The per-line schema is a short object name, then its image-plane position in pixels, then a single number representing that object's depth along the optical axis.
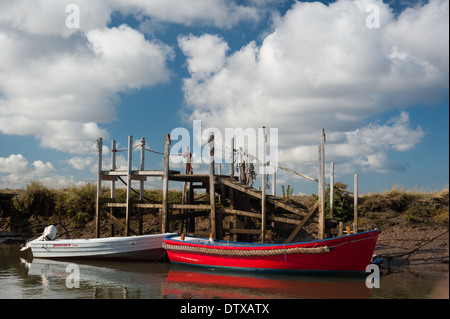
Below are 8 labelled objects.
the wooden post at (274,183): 21.66
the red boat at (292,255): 14.37
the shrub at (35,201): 27.17
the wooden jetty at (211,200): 18.00
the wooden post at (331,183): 18.25
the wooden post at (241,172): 21.06
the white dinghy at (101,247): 18.41
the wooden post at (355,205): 17.26
